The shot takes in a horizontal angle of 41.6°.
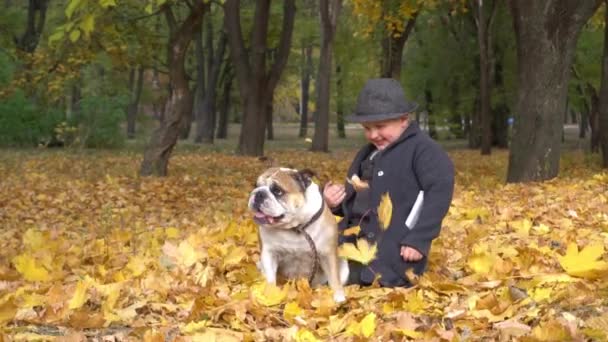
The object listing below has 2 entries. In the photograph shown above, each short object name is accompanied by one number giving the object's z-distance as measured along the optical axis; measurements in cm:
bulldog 438
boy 481
